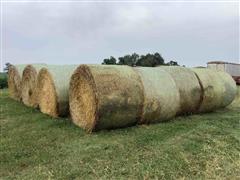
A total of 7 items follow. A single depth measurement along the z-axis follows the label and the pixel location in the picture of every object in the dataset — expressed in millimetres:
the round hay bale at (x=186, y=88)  4957
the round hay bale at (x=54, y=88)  5123
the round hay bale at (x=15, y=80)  7014
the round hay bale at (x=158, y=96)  4429
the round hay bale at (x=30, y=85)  6032
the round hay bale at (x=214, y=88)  5275
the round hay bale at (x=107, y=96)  4093
